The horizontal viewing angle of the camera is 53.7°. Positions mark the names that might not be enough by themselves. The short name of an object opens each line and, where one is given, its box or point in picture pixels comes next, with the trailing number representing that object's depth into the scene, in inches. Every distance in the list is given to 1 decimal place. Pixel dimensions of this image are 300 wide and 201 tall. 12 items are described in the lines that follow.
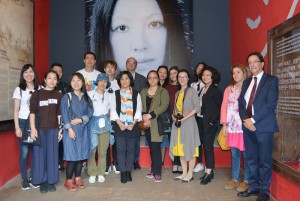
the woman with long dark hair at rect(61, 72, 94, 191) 137.1
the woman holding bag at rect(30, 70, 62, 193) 134.6
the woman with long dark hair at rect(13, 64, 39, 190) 138.0
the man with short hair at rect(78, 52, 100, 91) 174.1
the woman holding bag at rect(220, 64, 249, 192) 136.6
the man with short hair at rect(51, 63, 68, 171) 172.7
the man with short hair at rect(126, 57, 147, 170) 177.8
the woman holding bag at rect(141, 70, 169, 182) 152.6
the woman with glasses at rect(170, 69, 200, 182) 148.1
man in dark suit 116.0
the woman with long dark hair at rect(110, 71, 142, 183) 150.6
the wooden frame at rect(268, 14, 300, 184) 108.1
